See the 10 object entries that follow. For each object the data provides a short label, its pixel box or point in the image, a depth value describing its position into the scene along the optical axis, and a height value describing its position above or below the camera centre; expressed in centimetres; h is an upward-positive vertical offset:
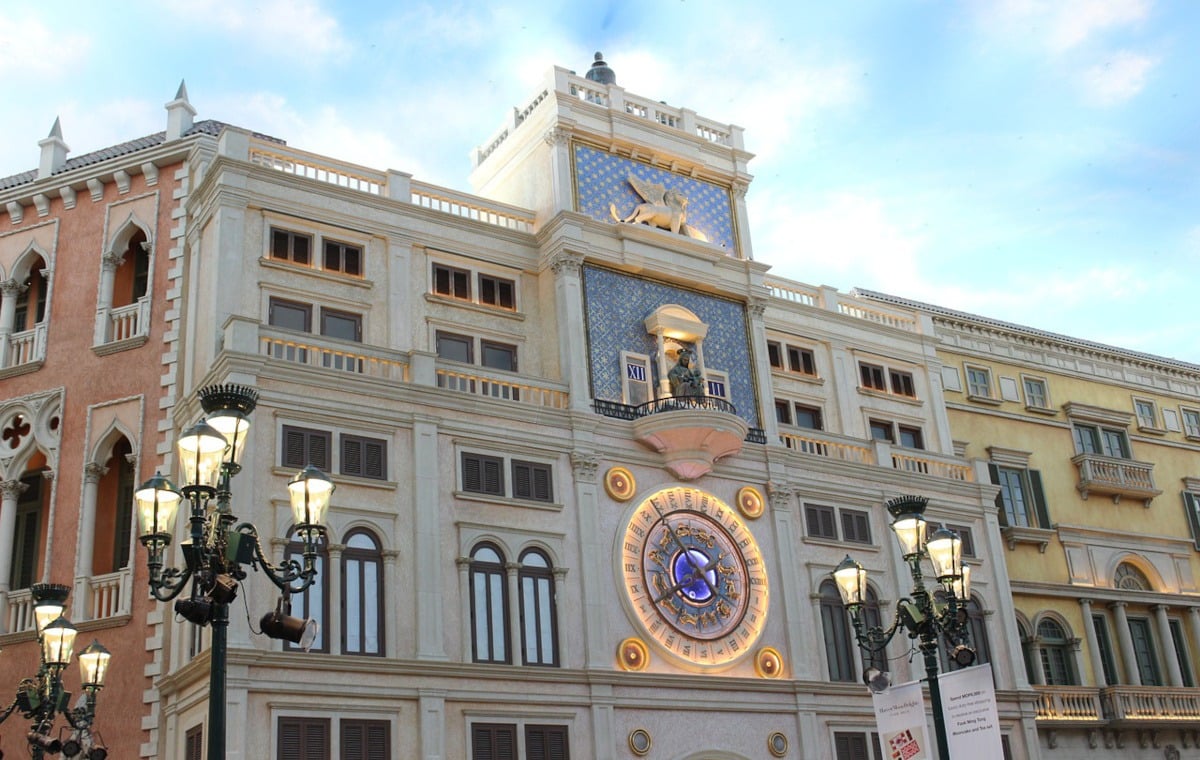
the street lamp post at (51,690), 1642 +335
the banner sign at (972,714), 1513 +211
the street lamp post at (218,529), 1194 +383
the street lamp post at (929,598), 1603 +365
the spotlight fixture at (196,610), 1173 +294
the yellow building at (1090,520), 3403 +991
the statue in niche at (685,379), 2802 +1085
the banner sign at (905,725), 1605 +216
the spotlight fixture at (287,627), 1255 +295
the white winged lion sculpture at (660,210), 3020 +1540
